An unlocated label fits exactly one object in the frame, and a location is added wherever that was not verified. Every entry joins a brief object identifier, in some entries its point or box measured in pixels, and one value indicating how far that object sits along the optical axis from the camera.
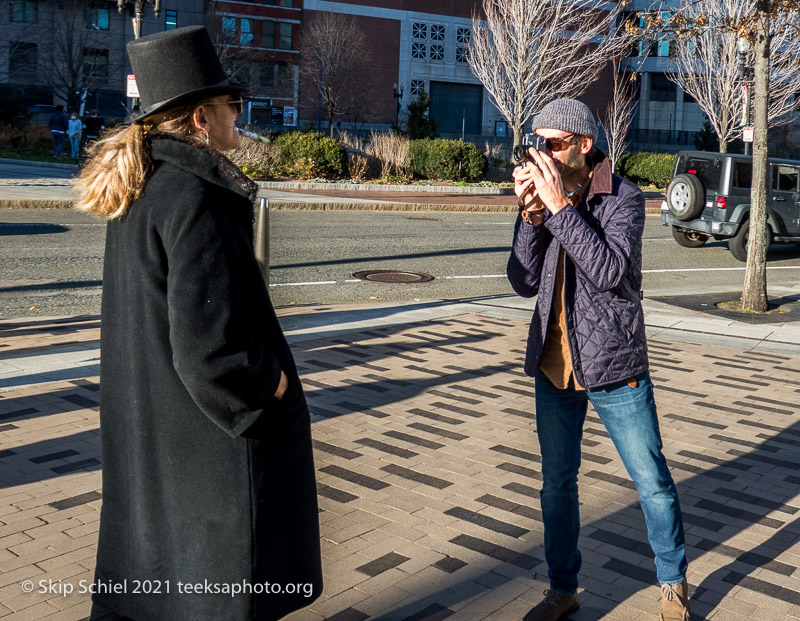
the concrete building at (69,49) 51.12
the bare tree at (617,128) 36.31
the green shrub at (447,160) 30.89
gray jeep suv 16.06
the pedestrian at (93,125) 37.44
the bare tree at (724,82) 35.59
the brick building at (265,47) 59.72
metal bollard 5.40
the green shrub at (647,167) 35.97
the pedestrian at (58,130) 32.50
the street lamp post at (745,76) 18.97
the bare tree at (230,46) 55.75
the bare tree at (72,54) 49.53
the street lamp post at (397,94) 57.57
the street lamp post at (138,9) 21.86
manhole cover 11.63
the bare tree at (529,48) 33.72
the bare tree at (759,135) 10.47
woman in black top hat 2.14
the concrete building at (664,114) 71.31
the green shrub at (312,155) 28.30
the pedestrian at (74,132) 31.94
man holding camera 3.05
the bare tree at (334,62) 55.66
